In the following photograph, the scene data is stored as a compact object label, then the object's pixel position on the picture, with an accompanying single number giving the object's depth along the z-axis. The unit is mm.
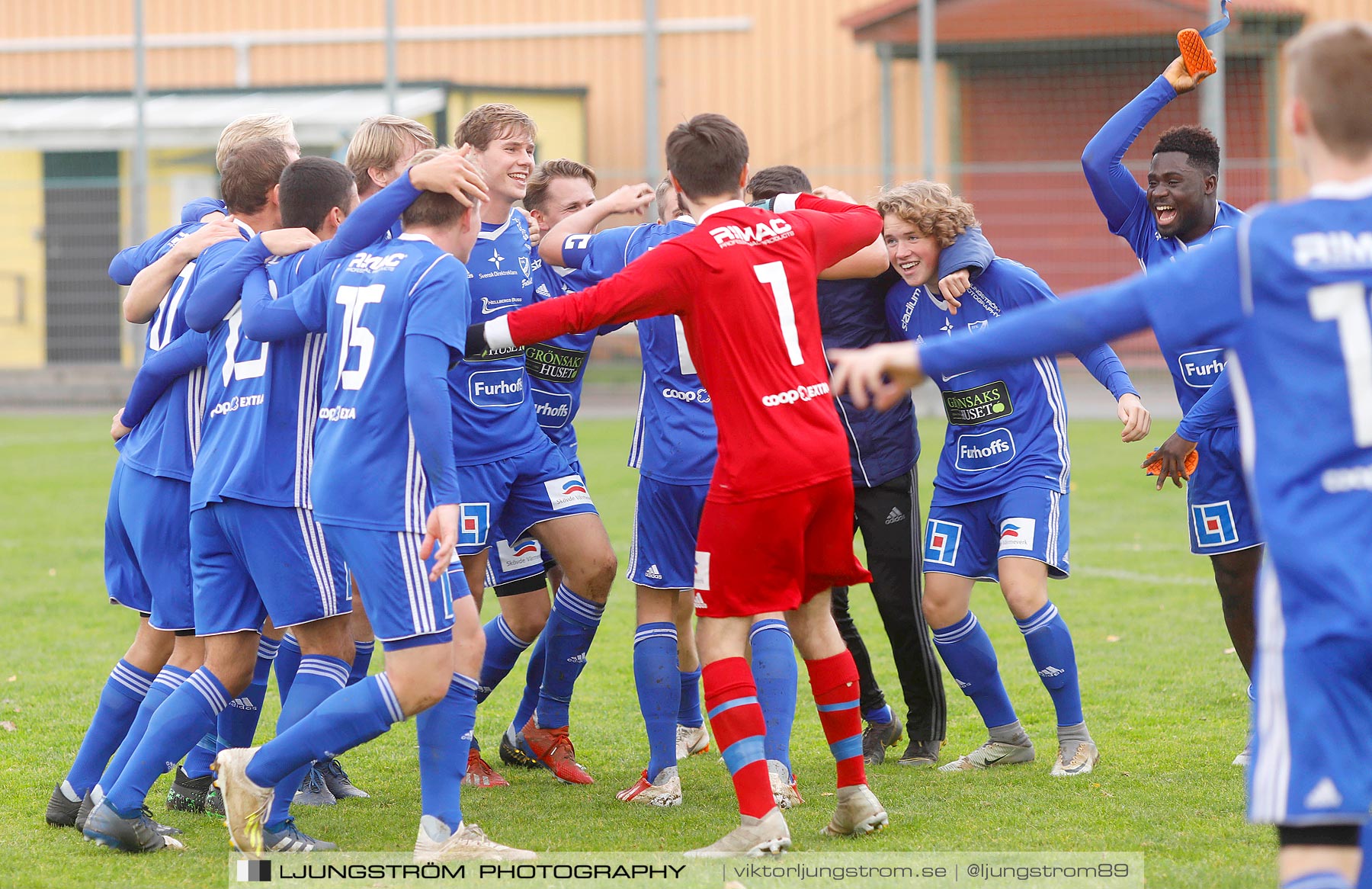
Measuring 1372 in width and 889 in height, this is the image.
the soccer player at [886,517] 11148
